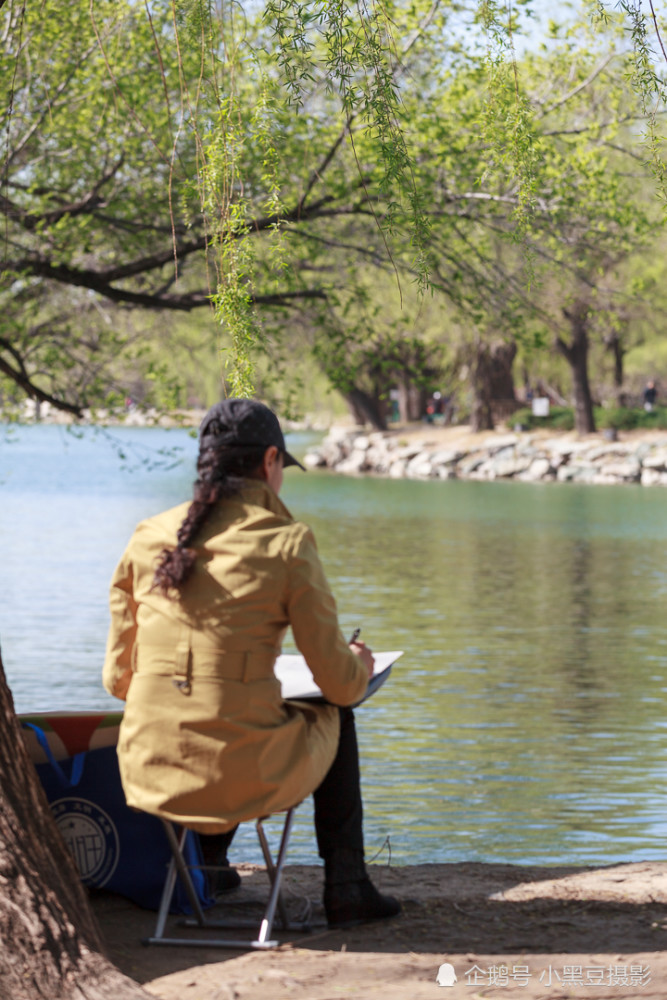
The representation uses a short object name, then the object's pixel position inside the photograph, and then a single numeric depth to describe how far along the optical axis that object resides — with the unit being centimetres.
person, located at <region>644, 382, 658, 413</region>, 4697
